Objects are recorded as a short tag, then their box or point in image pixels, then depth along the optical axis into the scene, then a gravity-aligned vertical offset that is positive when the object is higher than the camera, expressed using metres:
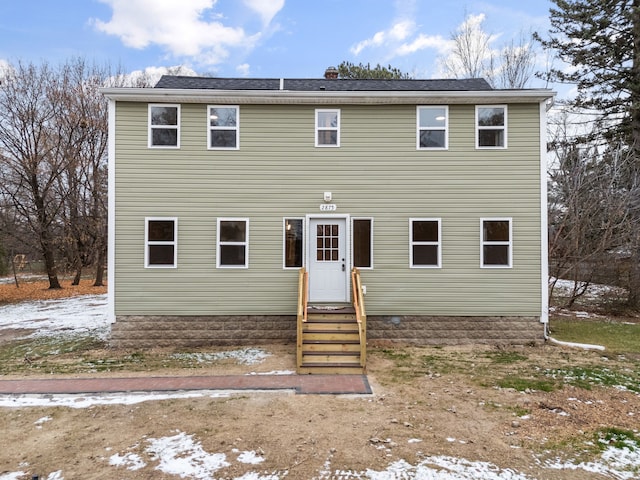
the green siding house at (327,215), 8.56 +0.70
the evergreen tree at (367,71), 23.56 +11.20
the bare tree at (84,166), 18.39 +4.02
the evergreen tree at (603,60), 13.87 +7.29
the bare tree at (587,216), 11.41 +0.92
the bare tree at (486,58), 19.03 +10.08
